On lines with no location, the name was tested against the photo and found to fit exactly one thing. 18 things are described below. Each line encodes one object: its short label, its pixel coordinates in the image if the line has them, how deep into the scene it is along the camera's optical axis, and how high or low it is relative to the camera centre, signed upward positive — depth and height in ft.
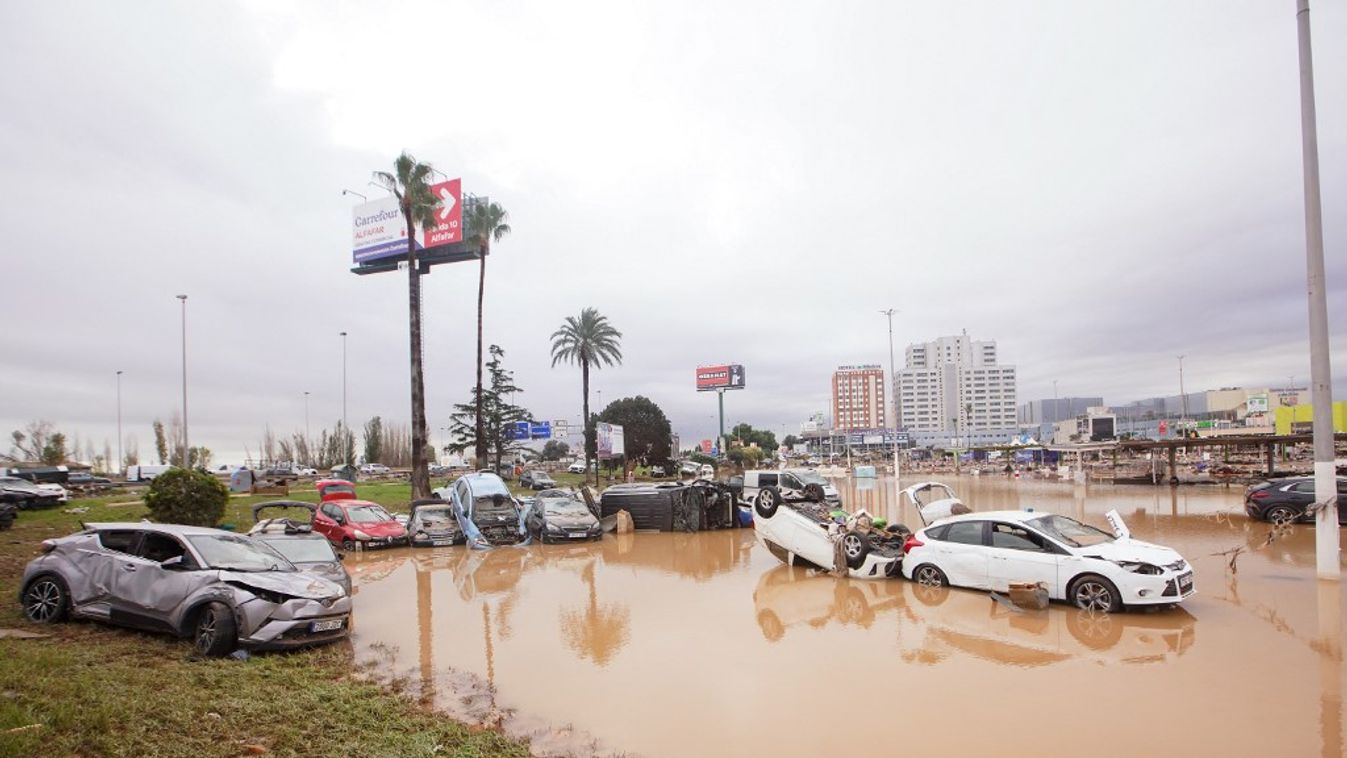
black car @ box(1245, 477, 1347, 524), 65.98 -9.99
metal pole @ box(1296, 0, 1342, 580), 40.93 +4.91
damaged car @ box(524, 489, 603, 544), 73.36 -11.42
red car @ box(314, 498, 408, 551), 67.31 -10.51
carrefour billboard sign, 162.71 +42.43
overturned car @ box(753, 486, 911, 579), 46.34 -9.10
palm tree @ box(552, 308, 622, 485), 180.14 +17.81
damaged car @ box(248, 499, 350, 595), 36.91 -7.19
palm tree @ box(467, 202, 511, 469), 148.87 +39.61
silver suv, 27.91 -6.89
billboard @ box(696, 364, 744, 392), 297.33 +12.54
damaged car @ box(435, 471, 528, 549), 71.46 -10.10
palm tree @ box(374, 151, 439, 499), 102.12 +26.36
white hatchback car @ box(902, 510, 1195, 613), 33.76 -8.26
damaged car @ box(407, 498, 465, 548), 70.23 -11.28
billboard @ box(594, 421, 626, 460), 183.32 -8.06
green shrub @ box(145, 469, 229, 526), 61.57 -6.82
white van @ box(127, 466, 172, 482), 175.11 -12.76
